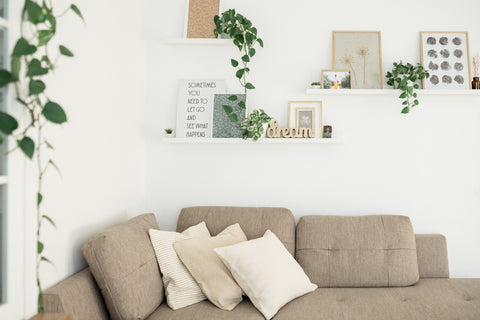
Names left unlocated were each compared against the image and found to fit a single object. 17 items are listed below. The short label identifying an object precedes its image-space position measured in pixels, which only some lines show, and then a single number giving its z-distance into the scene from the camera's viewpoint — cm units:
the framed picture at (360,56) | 266
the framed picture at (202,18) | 273
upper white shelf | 268
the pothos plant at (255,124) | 256
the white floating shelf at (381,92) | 255
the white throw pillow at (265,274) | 192
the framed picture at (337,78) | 265
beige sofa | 166
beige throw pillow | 195
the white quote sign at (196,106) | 272
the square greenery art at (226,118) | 268
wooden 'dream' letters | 263
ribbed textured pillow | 196
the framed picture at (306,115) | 268
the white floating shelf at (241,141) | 258
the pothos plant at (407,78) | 250
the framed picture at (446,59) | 262
